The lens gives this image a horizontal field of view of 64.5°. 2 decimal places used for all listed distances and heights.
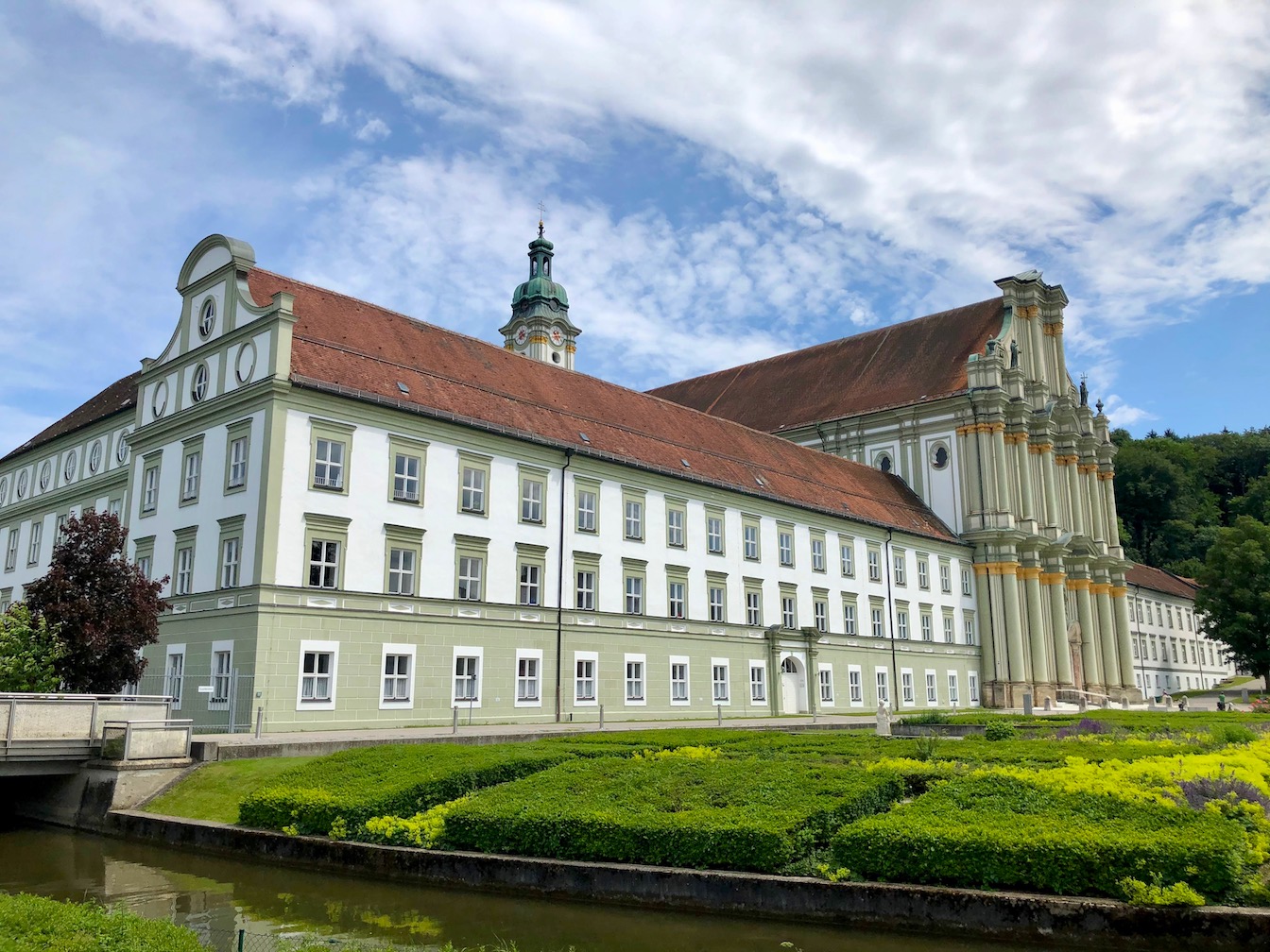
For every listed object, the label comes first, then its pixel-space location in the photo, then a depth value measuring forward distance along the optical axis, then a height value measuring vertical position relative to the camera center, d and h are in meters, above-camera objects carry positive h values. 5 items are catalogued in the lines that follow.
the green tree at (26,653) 23.50 +0.93
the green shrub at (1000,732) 26.30 -1.08
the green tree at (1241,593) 75.94 +7.34
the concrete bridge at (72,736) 19.48 -0.84
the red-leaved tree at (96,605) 25.39 +2.18
